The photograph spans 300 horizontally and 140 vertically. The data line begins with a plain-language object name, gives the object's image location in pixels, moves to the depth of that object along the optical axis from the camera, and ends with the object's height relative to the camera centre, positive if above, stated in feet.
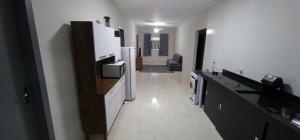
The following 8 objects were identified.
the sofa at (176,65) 24.36 -3.40
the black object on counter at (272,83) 5.26 -1.46
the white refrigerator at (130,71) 10.43 -2.07
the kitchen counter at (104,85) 6.41 -2.09
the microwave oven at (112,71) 8.43 -1.56
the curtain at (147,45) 30.09 +0.19
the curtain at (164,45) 30.32 +0.19
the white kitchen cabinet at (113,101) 6.70 -3.16
